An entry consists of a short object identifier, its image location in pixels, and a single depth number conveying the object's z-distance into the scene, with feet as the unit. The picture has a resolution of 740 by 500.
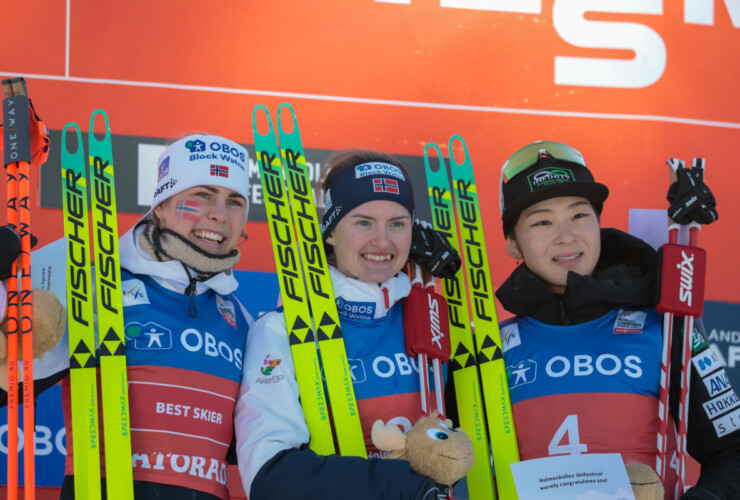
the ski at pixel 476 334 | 16.42
